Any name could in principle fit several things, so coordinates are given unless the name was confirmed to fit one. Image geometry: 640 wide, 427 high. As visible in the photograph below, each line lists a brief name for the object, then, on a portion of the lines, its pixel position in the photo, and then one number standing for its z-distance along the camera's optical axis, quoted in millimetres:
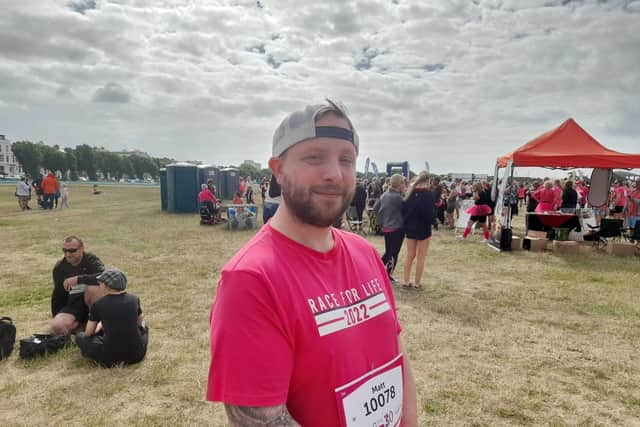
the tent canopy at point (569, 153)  8961
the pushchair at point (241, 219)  13938
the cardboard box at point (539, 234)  10993
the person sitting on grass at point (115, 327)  3830
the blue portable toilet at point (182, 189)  19109
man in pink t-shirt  980
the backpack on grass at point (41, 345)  4016
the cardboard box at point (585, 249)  9720
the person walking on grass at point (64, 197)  21138
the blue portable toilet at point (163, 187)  19859
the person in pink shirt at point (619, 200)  14242
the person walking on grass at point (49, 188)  19047
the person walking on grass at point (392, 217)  6254
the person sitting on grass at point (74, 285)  4684
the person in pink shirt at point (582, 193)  15602
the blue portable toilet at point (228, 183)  27891
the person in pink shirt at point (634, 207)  12875
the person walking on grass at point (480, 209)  11133
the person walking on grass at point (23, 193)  19369
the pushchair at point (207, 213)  14781
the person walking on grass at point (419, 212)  5996
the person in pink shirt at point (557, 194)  12023
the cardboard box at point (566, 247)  9695
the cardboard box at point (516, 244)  10141
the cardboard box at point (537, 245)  10078
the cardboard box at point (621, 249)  9500
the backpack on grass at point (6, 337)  4035
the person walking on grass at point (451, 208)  14604
